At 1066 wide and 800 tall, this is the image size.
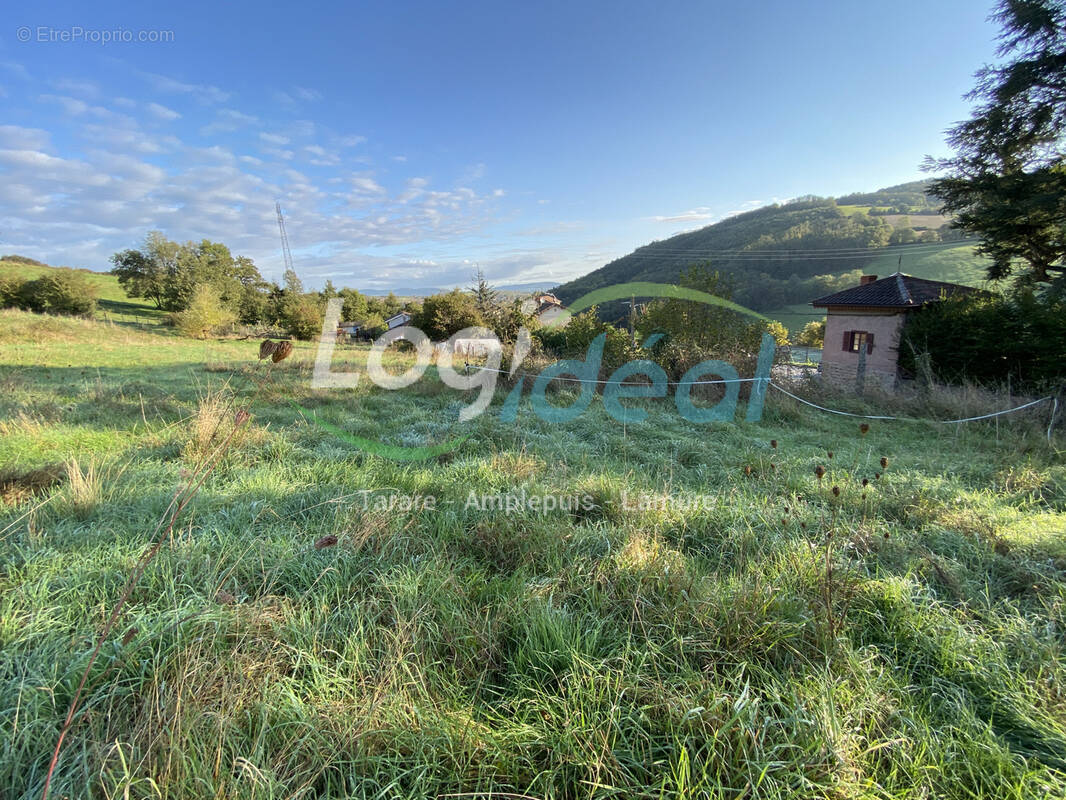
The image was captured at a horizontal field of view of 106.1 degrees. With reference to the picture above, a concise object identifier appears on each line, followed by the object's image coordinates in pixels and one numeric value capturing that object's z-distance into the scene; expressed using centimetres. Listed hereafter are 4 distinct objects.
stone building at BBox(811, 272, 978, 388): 1562
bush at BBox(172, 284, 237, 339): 2431
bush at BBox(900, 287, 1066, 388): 766
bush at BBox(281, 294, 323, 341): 2988
